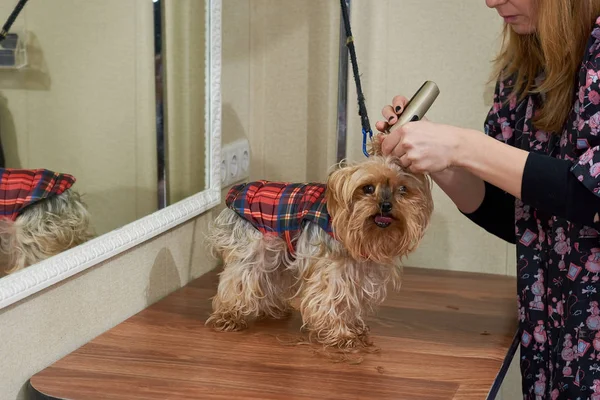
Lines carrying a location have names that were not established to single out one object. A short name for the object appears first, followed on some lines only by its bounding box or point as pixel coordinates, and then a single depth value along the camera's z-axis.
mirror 1.28
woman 1.27
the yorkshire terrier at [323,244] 1.40
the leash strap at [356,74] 1.57
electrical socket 2.01
